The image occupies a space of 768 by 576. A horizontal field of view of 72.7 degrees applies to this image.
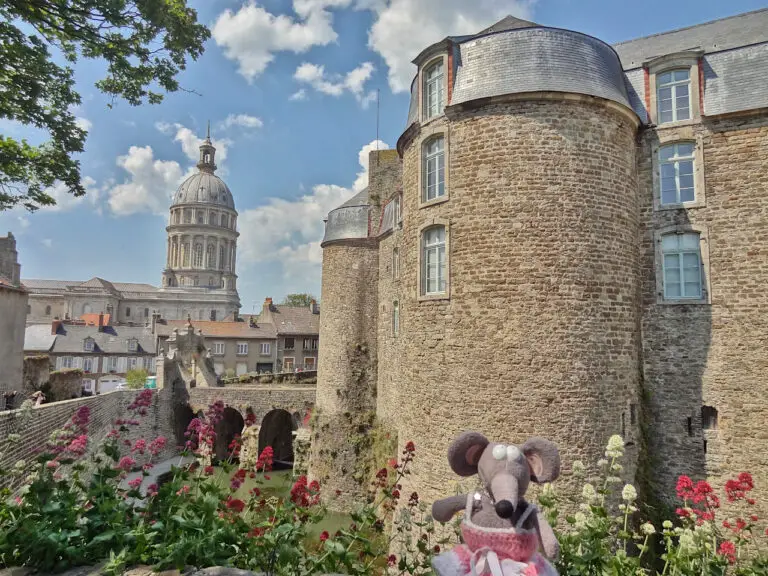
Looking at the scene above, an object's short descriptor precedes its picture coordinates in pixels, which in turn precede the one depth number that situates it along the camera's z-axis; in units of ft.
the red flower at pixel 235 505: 11.91
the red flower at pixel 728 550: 12.35
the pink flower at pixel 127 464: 12.89
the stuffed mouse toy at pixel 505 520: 9.54
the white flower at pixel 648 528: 12.56
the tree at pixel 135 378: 113.19
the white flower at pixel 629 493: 12.69
